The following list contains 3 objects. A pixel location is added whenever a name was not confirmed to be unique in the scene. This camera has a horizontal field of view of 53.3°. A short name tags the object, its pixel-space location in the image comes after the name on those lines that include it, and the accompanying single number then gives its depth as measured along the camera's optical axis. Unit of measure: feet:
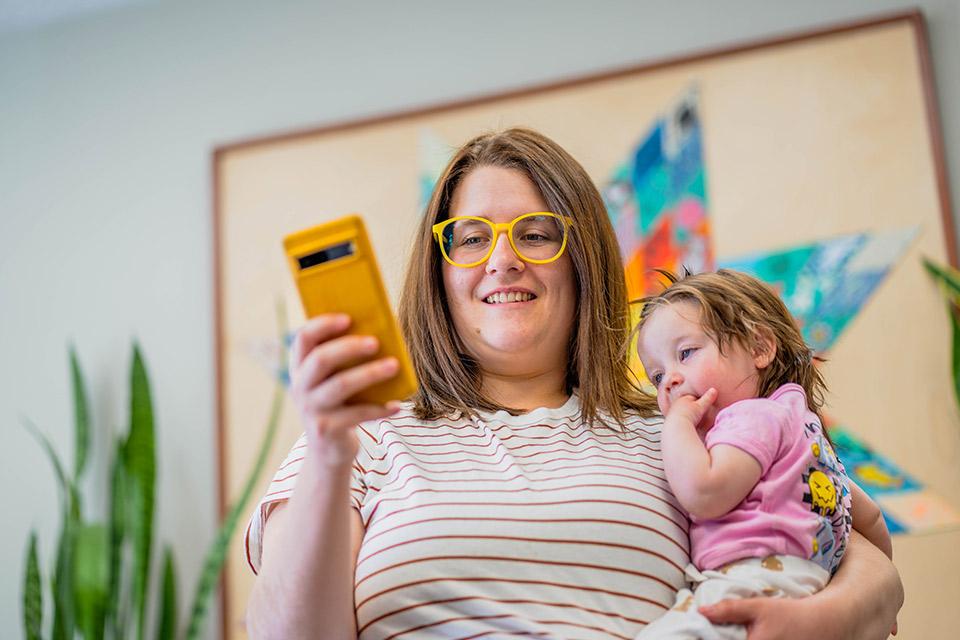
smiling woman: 3.16
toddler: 3.62
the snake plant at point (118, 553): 7.67
